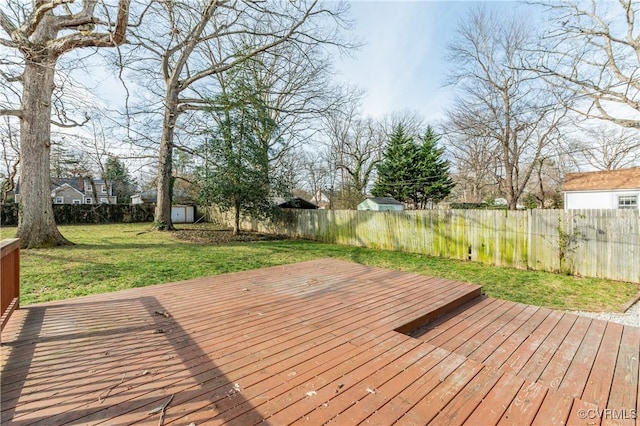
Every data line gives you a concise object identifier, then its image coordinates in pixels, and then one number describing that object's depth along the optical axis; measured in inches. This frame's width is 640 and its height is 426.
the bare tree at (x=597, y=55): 310.3
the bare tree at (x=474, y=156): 611.5
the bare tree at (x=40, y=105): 253.5
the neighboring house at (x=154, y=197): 821.2
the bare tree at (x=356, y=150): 952.9
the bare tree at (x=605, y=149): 459.5
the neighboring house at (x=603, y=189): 538.0
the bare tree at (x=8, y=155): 463.2
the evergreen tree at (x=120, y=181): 1089.3
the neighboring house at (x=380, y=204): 848.9
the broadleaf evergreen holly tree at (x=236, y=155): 425.1
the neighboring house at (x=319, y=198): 1092.5
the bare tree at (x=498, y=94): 491.8
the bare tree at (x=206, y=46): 354.0
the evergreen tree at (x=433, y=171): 864.9
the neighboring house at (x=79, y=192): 1194.3
